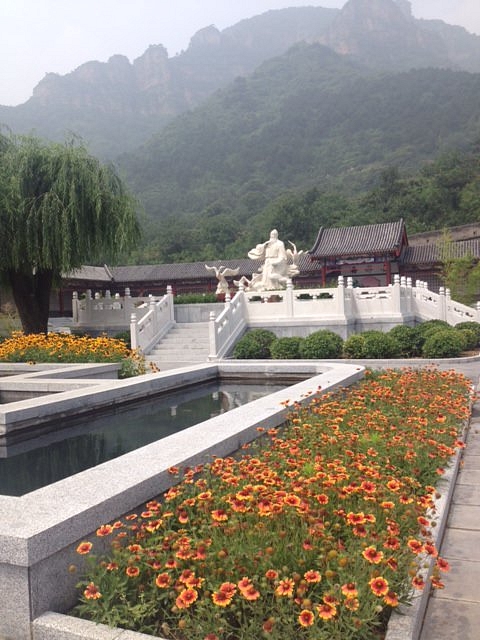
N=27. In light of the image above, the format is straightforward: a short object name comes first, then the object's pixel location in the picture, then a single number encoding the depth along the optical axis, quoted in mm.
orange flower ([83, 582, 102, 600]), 2217
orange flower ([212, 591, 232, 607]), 1990
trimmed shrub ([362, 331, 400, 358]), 13891
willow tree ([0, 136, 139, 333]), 15031
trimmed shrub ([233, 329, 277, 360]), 14789
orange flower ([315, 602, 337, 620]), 1925
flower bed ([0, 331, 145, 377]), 10789
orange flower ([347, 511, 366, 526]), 2427
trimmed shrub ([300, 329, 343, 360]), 14188
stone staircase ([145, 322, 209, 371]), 14594
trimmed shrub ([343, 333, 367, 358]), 13997
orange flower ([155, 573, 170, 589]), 2209
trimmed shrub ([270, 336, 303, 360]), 14305
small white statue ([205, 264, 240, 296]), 20734
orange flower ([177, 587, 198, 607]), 2059
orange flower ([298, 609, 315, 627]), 1918
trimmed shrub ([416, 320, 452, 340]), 14189
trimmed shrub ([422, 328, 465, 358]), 13305
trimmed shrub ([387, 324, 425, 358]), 14297
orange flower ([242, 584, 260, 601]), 1999
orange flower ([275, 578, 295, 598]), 2049
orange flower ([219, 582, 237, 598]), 2058
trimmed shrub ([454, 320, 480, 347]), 15730
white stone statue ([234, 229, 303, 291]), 18234
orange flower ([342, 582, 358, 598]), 1981
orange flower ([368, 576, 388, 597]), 2008
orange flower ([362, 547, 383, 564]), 2111
